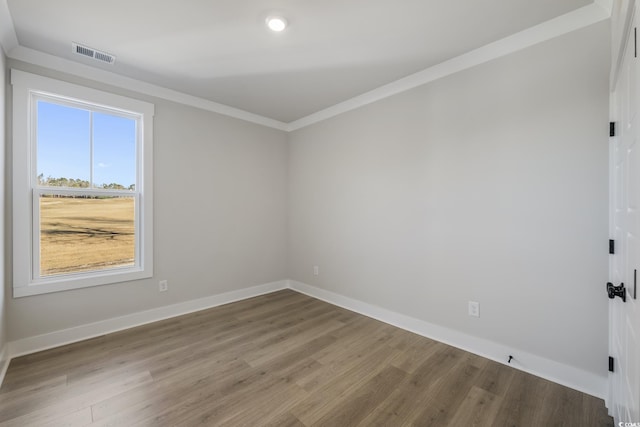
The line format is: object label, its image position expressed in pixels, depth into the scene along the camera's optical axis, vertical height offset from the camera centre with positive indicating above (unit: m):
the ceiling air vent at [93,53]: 2.32 +1.38
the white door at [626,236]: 1.05 -0.11
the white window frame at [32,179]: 2.29 +0.27
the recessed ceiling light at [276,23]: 1.98 +1.39
